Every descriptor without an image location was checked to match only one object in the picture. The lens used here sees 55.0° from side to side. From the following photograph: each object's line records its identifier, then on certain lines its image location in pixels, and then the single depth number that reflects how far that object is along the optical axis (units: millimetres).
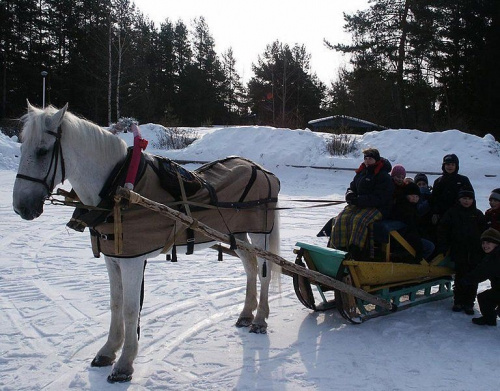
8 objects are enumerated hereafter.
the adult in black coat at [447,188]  5191
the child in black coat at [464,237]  4742
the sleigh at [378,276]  4461
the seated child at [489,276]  4324
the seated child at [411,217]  4836
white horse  3160
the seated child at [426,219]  5302
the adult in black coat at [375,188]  4727
